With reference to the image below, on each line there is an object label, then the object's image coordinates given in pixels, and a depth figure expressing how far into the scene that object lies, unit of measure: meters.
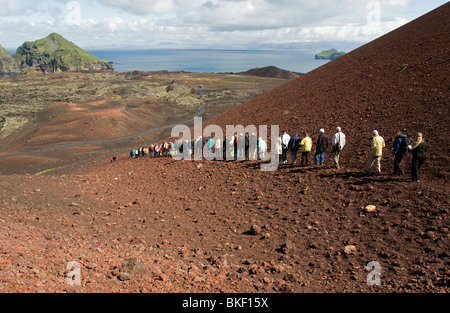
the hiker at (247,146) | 15.00
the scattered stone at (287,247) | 7.95
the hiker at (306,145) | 12.42
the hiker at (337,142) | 11.66
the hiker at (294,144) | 12.90
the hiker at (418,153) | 9.52
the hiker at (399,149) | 10.05
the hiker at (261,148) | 14.82
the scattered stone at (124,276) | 6.43
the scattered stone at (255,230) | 9.04
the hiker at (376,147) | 10.58
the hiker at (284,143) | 13.54
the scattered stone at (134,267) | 6.77
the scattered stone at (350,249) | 7.57
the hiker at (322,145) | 12.16
